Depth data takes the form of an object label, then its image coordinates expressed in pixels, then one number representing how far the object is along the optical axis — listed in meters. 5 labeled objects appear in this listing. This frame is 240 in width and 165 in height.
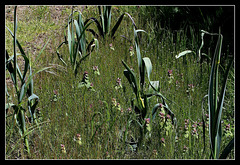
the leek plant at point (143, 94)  4.72
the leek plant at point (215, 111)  3.67
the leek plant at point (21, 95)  4.43
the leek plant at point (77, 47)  6.38
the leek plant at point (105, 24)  7.75
